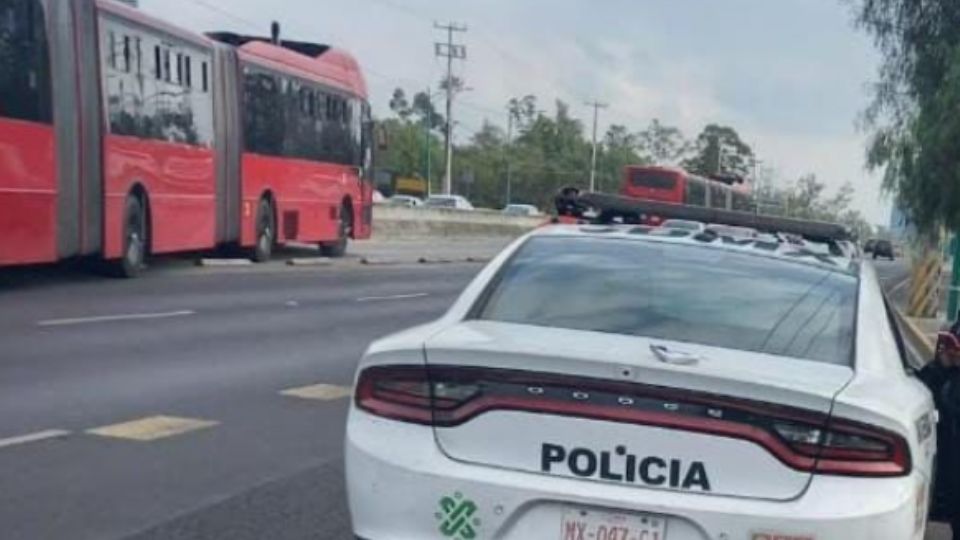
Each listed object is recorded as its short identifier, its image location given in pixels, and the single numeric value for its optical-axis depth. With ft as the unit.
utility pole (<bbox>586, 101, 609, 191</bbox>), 422.74
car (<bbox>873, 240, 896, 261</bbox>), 299.27
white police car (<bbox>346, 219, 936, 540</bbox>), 14.08
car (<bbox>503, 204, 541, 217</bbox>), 257.38
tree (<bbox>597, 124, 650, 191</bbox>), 458.91
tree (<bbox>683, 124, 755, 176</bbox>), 487.61
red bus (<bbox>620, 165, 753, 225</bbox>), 164.86
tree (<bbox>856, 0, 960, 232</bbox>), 72.59
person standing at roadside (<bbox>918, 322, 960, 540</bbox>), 19.52
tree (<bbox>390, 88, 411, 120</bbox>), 515.67
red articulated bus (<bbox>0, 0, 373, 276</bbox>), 56.08
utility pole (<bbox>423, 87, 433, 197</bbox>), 408.46
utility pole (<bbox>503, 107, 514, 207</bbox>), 428.56
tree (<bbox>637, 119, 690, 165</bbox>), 510.99
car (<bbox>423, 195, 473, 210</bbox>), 254.18
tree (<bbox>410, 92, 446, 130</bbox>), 472.77
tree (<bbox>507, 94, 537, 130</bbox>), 491.31
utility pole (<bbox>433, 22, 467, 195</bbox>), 320.70
